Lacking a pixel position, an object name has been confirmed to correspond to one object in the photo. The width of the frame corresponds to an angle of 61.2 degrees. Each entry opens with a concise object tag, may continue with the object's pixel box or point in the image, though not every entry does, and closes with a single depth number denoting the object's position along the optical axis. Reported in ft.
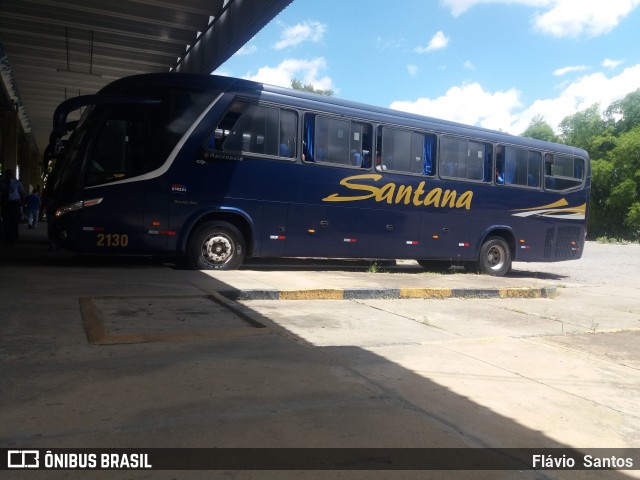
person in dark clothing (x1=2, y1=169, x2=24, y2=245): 39.63
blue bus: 28.02
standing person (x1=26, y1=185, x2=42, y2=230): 66.33
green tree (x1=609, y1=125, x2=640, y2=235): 141.08
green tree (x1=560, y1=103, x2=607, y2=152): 167.12
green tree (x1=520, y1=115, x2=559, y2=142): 182.19
